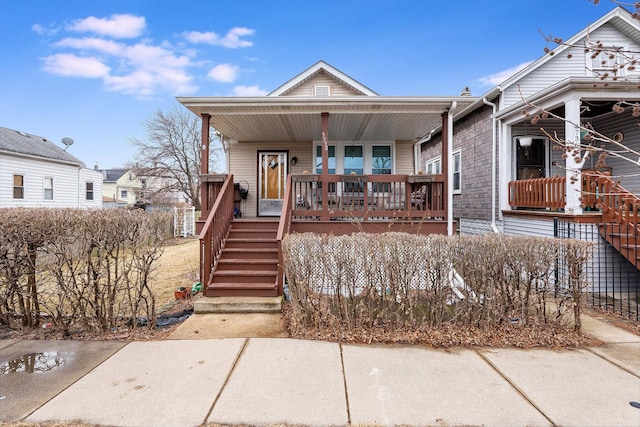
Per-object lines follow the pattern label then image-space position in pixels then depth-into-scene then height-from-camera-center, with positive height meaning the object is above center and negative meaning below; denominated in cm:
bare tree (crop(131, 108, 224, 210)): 2536 +501
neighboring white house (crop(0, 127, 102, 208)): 1509 +224
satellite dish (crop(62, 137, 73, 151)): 2031 +481
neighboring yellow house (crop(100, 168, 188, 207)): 2578 +263
